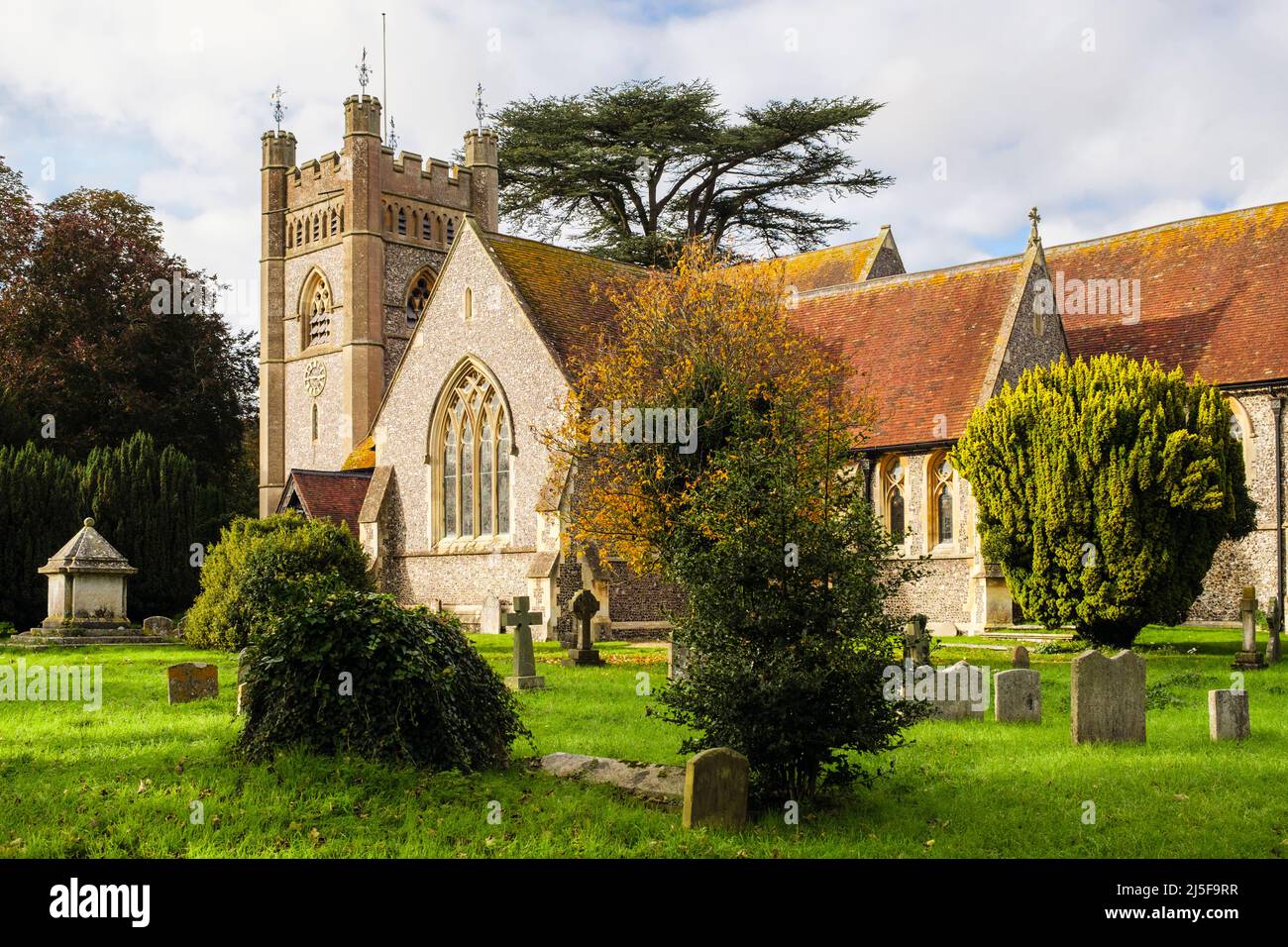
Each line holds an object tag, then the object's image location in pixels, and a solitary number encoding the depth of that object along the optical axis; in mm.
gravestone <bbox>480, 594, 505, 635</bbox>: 27625
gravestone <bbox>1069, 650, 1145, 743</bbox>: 11531
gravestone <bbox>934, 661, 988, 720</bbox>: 13258
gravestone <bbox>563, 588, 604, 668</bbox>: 19859
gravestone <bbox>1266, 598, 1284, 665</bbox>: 19547
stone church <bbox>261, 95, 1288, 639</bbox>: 26922
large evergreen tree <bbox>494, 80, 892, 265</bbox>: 42250
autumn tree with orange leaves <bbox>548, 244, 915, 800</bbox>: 8758
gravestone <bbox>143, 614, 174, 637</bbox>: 25595
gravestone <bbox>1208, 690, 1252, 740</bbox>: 11672
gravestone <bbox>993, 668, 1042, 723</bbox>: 13038
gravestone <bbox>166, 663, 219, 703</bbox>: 14203
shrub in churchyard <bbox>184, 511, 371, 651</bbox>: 20891
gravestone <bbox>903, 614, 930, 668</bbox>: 14023
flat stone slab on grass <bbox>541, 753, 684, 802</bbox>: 9070
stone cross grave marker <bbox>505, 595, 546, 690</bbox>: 15998
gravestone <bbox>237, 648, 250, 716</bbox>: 10230
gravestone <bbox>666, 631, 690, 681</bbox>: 14891
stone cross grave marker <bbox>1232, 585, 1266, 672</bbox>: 18266
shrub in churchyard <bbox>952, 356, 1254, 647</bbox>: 20438
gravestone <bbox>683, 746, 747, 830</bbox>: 8266
